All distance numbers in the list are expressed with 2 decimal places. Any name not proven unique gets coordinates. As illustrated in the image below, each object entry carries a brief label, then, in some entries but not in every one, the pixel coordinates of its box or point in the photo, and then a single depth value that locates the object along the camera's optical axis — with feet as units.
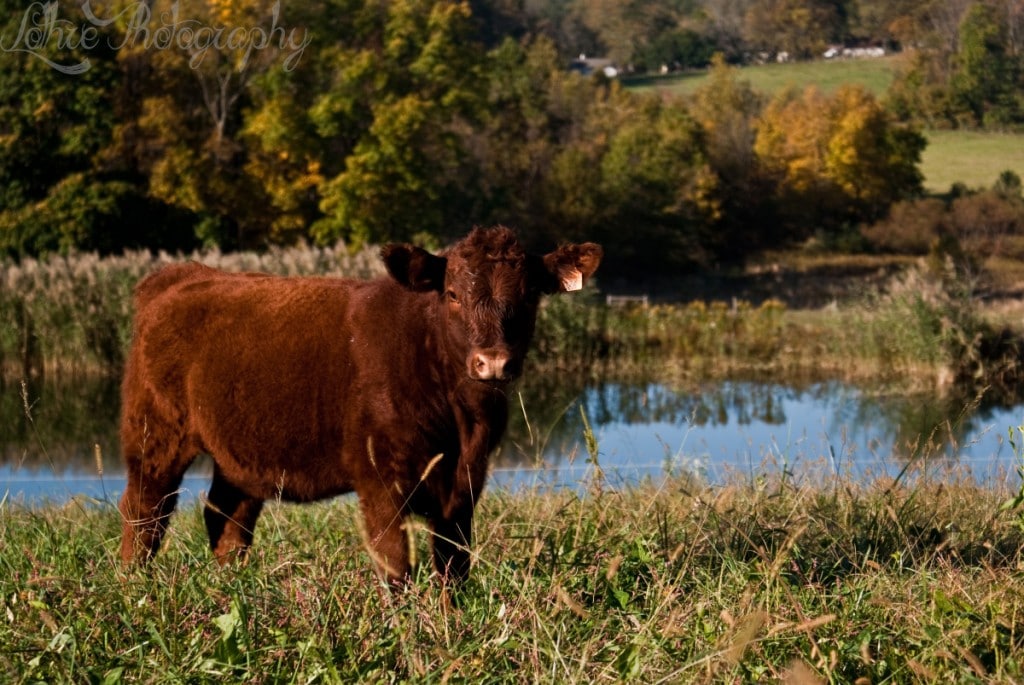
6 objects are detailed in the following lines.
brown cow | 18.62
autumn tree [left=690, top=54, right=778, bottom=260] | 187.42
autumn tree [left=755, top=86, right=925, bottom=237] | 190.19
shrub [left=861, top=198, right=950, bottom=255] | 164.86
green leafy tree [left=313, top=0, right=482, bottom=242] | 132.67
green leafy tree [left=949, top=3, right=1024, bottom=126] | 170.50
